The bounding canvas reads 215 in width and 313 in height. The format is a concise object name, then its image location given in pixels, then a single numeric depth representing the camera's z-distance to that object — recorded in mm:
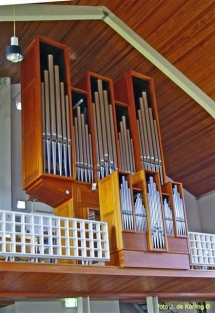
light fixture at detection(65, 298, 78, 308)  9672
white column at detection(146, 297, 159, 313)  9627
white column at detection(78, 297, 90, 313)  8812
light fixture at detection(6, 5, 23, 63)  6973
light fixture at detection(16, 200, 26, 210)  10281
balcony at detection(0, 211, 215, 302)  6965
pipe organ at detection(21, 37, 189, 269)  8164
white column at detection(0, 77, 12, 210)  10125
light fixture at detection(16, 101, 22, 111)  11070
